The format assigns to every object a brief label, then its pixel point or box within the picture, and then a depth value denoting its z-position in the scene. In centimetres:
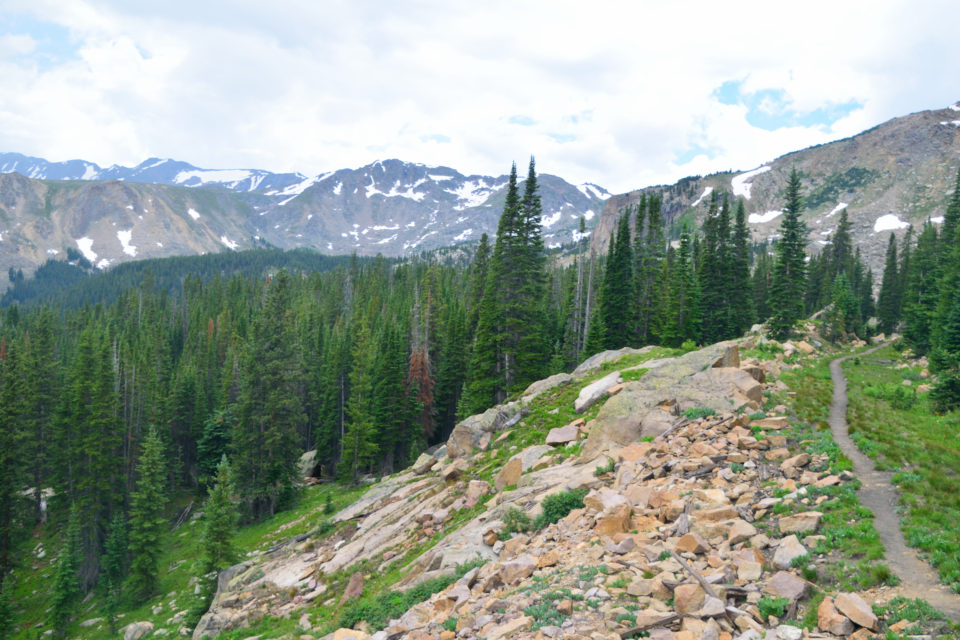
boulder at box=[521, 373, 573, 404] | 2644
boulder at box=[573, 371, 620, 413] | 2161
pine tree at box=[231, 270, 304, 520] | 4016
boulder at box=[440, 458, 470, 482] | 2212
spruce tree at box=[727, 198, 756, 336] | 5397
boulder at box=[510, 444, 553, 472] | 1830
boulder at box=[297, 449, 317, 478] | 5323
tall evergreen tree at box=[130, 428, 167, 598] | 3372
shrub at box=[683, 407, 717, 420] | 1602
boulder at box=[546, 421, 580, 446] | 1920
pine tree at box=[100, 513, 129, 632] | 3769
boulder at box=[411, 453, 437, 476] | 2770
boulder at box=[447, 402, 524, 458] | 2464
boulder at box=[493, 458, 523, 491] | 1802
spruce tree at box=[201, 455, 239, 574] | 2528
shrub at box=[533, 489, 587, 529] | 1326
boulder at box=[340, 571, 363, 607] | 1586
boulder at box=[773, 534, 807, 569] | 867
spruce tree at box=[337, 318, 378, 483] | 4403
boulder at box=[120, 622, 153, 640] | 2705
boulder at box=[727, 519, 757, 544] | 967
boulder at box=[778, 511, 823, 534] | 960
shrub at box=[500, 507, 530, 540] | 1358
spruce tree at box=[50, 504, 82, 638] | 3266
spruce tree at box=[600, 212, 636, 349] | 4728
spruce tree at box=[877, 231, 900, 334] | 7156
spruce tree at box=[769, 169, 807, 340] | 4712
